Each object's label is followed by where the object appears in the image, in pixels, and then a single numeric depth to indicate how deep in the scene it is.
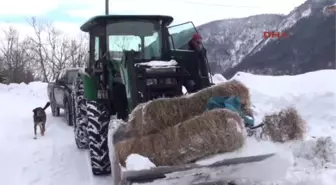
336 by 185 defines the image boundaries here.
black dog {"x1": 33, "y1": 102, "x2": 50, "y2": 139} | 10.79
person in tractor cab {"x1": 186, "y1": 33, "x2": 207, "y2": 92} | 6.54
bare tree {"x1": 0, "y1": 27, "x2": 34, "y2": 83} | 62.78
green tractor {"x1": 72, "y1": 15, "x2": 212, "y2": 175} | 6.50
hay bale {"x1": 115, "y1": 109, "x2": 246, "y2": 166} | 4.06
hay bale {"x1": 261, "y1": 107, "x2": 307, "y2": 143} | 4.43
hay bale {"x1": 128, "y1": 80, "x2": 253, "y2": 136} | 4.52
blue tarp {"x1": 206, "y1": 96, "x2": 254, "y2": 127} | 4.54
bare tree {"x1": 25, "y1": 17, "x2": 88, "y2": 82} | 61.84
